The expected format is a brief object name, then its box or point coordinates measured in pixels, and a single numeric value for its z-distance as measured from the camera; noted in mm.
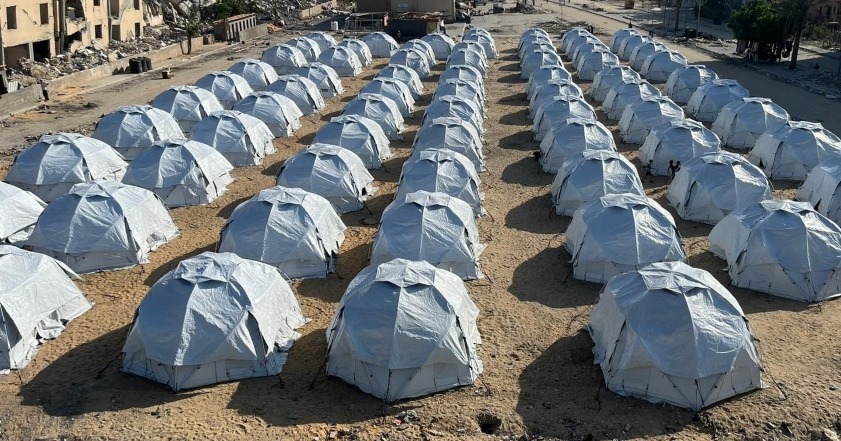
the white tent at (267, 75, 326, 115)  36875
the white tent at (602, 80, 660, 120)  35375
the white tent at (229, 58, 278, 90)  41531
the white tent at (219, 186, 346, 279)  20156
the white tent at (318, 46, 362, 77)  47156
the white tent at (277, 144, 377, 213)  24594
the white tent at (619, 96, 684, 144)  31641
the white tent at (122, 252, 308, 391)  15375
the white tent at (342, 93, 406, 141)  32469
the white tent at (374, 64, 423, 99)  40062
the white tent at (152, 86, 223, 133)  33406
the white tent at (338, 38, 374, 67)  50803
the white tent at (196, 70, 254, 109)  37219
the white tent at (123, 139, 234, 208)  25094
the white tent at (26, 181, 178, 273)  20562
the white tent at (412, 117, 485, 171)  28344
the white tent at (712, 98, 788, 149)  30781
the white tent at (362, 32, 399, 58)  55344
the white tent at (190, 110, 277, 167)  29094
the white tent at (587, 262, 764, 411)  14695
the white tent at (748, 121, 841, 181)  26766
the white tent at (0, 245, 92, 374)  16219
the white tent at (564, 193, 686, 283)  19703
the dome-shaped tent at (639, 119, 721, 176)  27422
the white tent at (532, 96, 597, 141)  31859
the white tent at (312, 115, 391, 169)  28688
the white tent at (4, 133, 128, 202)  25531
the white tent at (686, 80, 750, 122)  34812
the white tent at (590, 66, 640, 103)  38812
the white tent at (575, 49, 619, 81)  45875
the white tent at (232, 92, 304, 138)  33125
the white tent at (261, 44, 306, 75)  47500
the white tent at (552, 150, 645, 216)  23828
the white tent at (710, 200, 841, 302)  18953
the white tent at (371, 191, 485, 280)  19806
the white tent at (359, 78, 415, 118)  36094
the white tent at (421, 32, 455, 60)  54094
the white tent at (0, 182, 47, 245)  21516
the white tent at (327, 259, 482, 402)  15023
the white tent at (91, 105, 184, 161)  29656
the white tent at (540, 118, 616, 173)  27953
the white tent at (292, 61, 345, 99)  40719
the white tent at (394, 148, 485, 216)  24031
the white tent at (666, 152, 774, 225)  23328
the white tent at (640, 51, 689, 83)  45281
